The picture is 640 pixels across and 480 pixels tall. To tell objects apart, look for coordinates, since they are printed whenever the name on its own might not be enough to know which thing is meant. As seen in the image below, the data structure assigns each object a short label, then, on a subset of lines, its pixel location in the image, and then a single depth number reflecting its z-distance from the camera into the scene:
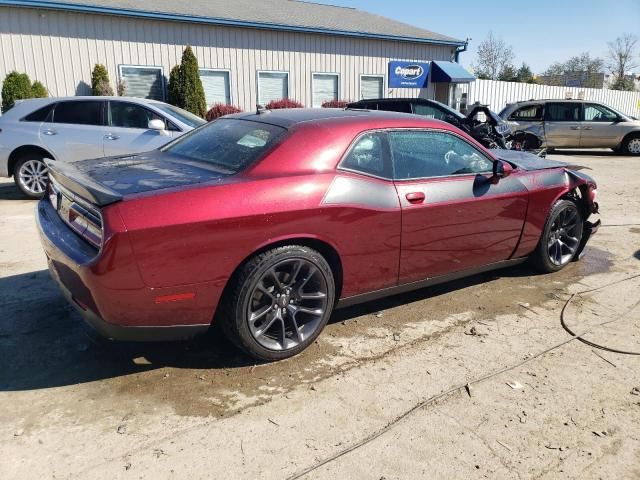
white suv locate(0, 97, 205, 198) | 8.16
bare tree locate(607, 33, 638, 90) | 58.50
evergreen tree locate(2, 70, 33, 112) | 12.47
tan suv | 15.88
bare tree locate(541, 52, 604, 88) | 58.34
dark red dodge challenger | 2.82
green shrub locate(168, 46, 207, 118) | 14.79
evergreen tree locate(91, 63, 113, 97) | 13.49
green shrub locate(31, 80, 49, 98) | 12.74
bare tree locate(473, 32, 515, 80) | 57.47
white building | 13.23
